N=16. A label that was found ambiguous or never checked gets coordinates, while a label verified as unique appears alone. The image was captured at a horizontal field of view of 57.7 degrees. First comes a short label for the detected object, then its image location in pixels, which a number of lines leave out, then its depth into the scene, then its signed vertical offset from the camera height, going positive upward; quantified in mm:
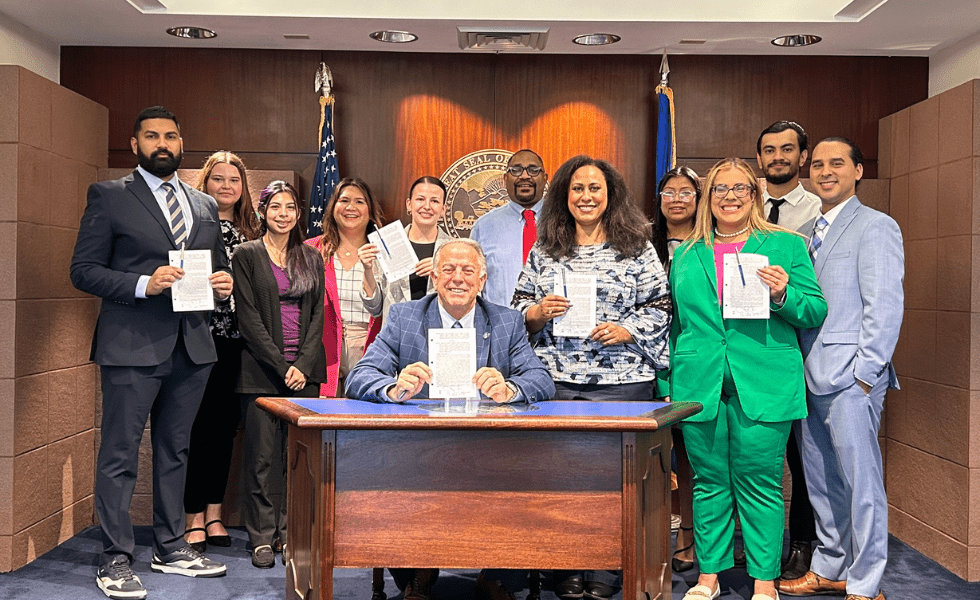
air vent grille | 5285 +1527
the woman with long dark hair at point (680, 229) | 4273 +309
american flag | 5570 +721
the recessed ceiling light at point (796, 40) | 5398 +1552
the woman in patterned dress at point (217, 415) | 4645 -682
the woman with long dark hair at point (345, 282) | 4590 +28
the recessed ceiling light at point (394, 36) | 5422 +1546
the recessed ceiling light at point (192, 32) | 5348 +1536
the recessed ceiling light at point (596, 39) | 5441 +1554
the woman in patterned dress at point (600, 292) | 3643 -8
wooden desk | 2785 -654
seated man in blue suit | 3227 -162
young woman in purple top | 4359 -237
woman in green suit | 3566 -341
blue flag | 5703 +1006
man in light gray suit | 3694 -341
